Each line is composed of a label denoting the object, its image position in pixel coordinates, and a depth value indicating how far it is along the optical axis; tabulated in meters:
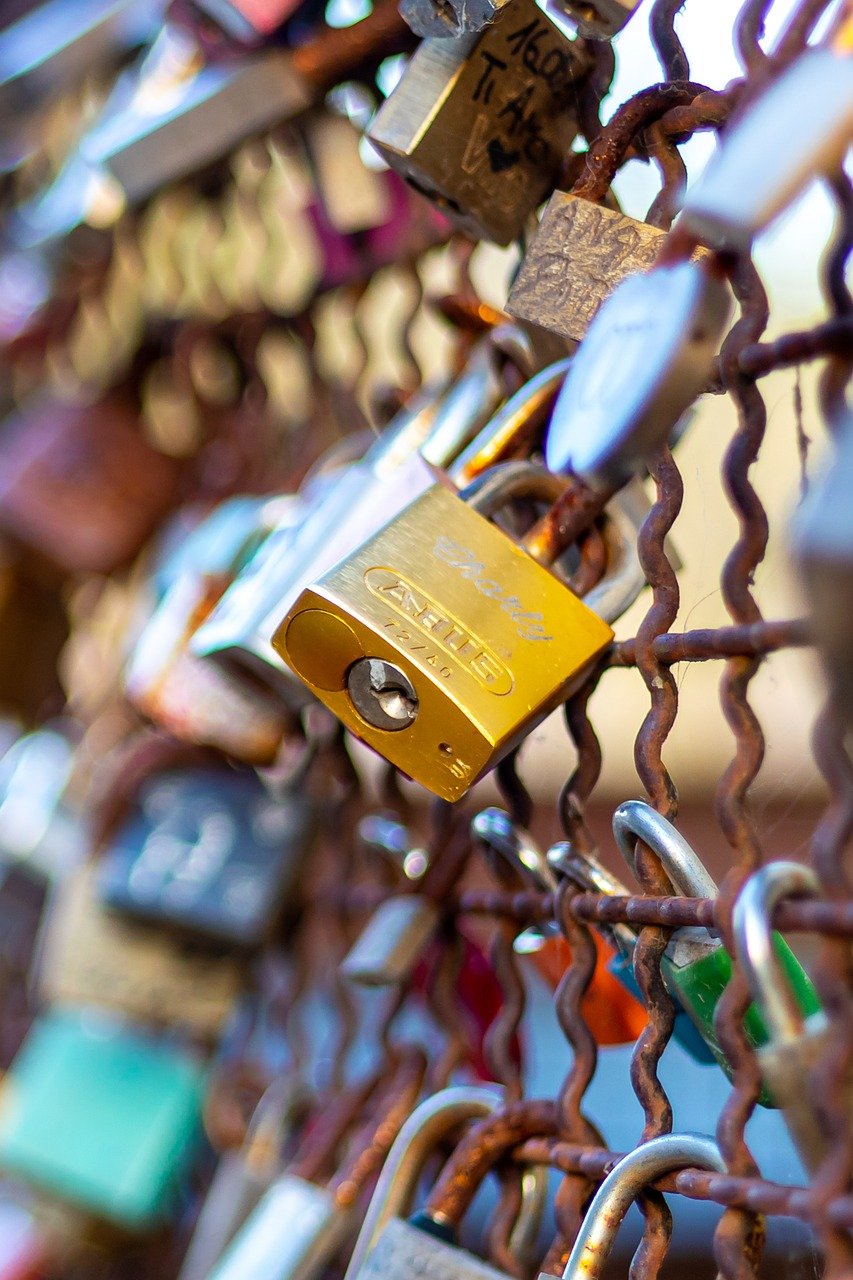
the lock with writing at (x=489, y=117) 0.55
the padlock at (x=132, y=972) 0.87
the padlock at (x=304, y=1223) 0.64
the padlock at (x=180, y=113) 0.86
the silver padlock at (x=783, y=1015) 0.36
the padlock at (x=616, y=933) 0.53
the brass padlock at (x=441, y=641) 0.48
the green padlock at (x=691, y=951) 0.47
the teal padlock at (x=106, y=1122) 0.83
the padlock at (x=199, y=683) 0.78
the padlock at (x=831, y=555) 0.29
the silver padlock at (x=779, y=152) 0.35
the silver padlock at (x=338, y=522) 0.61
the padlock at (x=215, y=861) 0.83
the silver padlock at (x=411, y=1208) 0.50
